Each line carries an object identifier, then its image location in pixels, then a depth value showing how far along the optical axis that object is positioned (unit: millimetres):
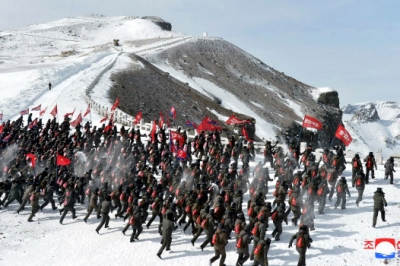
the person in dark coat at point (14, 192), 20000
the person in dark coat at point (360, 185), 18875
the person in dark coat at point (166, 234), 15281
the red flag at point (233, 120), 30869
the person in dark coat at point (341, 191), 18562
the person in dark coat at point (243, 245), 13898
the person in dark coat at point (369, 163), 21828
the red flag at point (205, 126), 27859
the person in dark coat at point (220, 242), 14133
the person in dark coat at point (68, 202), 18562
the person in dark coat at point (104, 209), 17281
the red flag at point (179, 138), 25722
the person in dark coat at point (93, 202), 18156
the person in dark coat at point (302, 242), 13609
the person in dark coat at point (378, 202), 16703
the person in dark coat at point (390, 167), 22062
